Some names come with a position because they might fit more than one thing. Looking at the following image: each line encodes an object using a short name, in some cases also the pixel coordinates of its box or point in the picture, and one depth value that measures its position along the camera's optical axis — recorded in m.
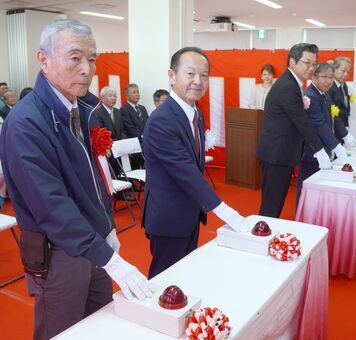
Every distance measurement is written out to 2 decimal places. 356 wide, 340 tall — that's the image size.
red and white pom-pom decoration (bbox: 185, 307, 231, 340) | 0.97
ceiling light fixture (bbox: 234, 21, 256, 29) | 11.33
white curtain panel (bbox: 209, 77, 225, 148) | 6.05
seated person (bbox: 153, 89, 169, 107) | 4.87
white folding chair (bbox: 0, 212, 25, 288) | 2.64
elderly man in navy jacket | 1.12
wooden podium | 5.18
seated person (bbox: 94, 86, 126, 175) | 4.71
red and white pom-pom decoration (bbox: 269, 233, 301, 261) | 1.48
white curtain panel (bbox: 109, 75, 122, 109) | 6.86
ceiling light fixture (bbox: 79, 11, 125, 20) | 9.96
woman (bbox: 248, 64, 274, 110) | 5.50
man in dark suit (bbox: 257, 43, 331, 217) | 2.82
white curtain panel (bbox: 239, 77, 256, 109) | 5.78
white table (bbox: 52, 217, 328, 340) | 1.09
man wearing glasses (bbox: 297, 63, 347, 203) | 3.19
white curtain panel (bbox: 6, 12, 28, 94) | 8.61
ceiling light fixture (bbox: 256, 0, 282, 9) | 8.01
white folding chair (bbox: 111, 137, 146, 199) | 4.06
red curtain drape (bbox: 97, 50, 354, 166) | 5.57
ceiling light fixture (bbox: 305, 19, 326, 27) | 10.58
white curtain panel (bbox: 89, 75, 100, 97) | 7.23
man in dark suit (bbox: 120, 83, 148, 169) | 5.10
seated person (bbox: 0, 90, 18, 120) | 5.78
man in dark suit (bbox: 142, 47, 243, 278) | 1.67
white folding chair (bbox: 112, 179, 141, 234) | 3.66
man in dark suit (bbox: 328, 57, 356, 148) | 4.13
